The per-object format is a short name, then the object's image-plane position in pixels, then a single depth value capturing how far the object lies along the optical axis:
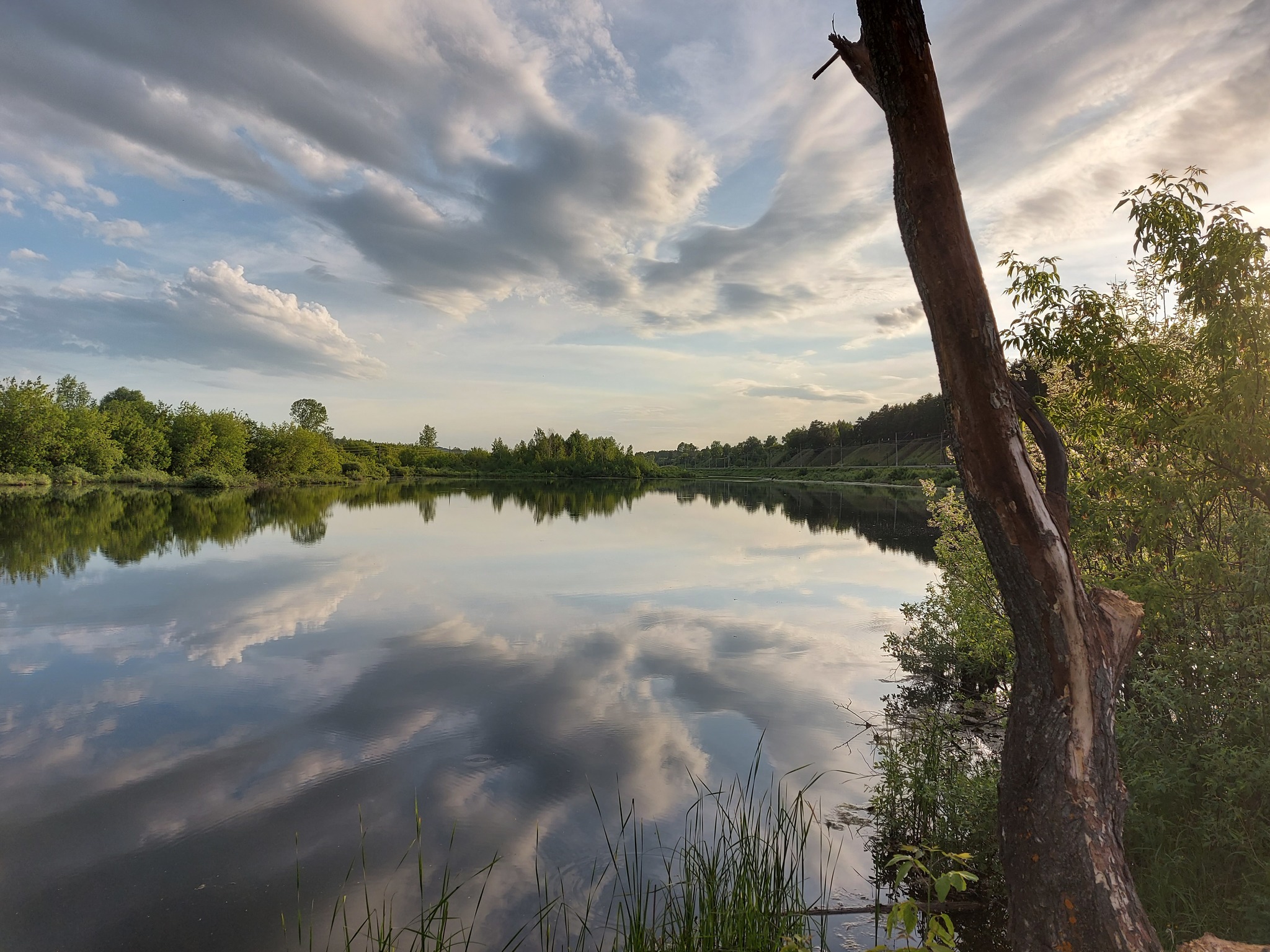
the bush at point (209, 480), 57.97
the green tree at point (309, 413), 110.69
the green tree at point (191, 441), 64.00
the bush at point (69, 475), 53.28
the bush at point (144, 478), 59.41
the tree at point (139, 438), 61.22
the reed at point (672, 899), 3.57
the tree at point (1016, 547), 2.97
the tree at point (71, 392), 94.38
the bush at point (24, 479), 47.59
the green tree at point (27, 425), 49.78
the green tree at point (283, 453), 72.75
